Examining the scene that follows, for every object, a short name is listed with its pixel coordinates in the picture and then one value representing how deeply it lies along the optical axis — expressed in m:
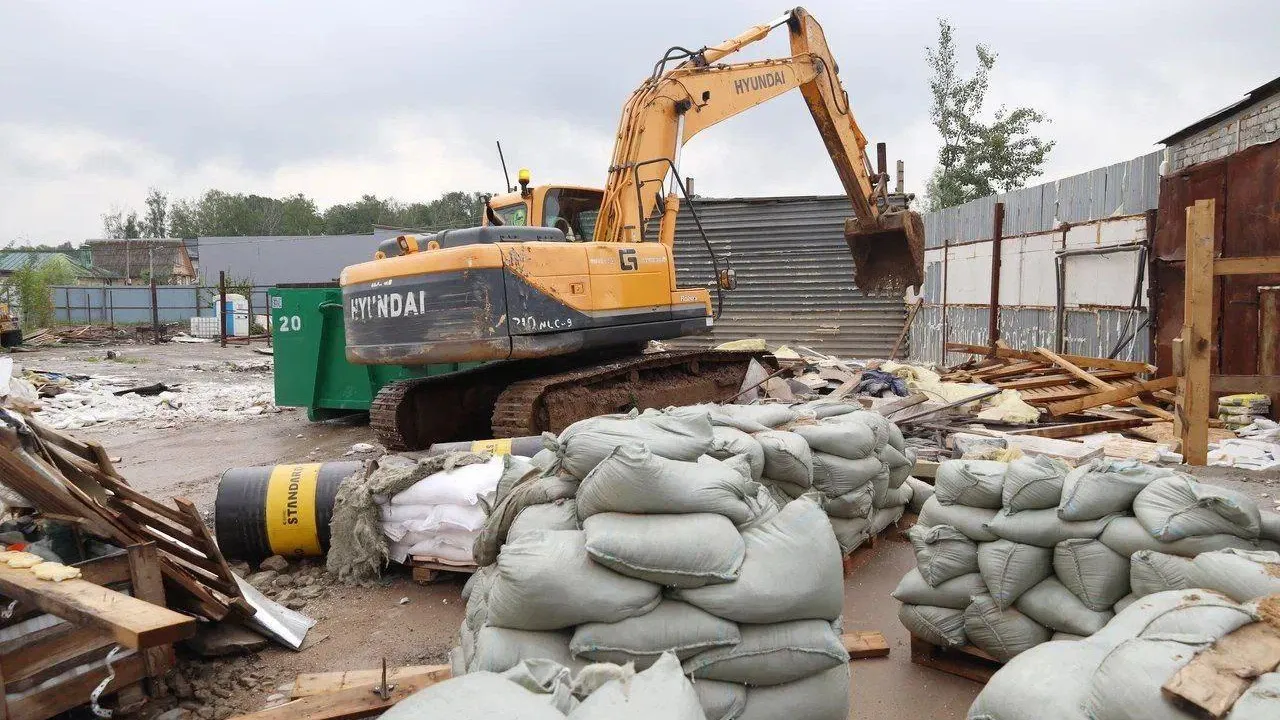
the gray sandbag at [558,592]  2.32
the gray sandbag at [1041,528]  2.85
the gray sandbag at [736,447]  3.33
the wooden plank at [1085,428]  6.87
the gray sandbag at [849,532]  4.40
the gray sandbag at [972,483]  3.17
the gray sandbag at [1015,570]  2.98
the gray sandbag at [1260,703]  1.48
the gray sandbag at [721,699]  2.35
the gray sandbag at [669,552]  2.40
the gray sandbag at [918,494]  5.37
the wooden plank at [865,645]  3.37
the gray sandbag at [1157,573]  2.50
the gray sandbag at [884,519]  4.76
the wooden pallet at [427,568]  4.31
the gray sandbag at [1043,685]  1.80
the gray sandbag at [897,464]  4.88
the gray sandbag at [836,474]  4.27
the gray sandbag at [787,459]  3.77
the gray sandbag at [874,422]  4.56
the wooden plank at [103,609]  2.10
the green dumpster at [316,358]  8.98
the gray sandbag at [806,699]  2.42
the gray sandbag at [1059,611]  2.76
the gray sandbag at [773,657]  2.40
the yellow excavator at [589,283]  6.23
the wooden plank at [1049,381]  8.22
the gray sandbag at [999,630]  2.95
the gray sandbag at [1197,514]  2.58
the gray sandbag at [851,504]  4.31
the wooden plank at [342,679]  2.88
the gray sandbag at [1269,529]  2.67
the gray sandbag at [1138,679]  1.60
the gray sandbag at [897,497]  4.96
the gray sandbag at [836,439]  4.29
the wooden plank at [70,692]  2.68
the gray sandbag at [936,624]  3.16
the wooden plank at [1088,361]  8.29
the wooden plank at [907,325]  15.28
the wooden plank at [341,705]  2.67
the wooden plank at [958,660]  3.15
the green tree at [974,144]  22.59
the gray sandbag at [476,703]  1.62
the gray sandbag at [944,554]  3.18
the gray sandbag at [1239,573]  2.18
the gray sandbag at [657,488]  2.57
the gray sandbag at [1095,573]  2.75
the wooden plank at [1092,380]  7.57
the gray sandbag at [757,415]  4.16
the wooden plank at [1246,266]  5.39
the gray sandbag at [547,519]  2.82
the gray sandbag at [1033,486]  3.02
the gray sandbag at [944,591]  3.15
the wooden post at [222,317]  21.16
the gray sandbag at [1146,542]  2.57
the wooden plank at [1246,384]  5.59
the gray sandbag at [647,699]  1.64
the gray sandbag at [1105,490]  2.82
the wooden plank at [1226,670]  1.54
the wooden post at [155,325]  23.42
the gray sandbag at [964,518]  3.14
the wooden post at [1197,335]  5.51
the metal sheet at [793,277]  16.03
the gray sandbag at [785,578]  2.41
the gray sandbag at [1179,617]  1.83
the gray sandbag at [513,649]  2.33
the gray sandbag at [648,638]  2.34
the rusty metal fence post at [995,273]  10.86
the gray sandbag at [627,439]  2.97
